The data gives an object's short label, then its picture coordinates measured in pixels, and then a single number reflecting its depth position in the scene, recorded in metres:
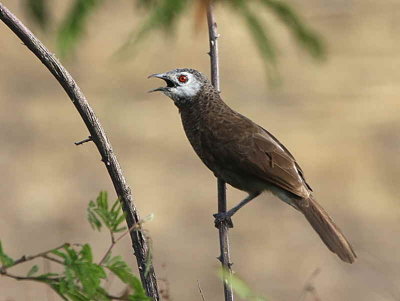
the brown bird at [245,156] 9.87
